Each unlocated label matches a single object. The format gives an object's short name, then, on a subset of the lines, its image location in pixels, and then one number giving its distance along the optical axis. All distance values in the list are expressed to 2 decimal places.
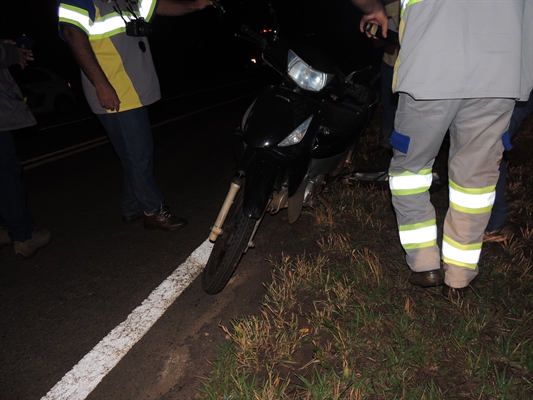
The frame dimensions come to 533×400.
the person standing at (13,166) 3.21
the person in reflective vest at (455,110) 1.94
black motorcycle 2.48
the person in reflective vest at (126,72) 2.91
